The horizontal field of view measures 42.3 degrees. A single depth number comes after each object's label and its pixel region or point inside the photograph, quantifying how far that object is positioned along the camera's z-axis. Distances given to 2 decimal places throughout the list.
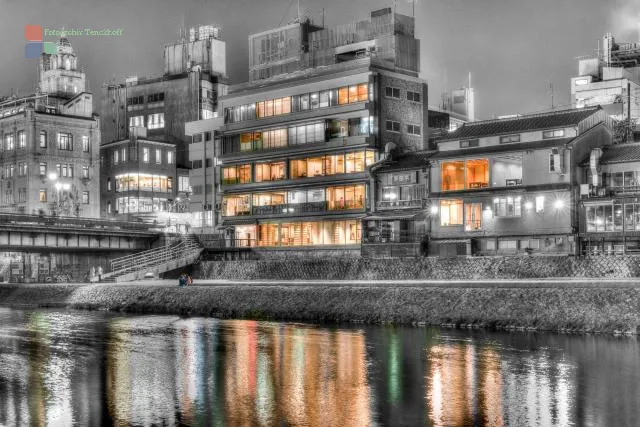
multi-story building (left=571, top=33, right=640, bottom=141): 130.48
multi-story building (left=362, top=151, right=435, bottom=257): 78.94
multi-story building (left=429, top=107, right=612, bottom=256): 69.31
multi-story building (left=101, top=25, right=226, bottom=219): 134.62
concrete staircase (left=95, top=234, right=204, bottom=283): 83.19
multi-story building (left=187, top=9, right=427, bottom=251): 91.31
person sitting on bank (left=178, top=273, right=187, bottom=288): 70.94
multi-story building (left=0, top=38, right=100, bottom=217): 123.12
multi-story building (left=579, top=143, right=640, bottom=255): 66.06
